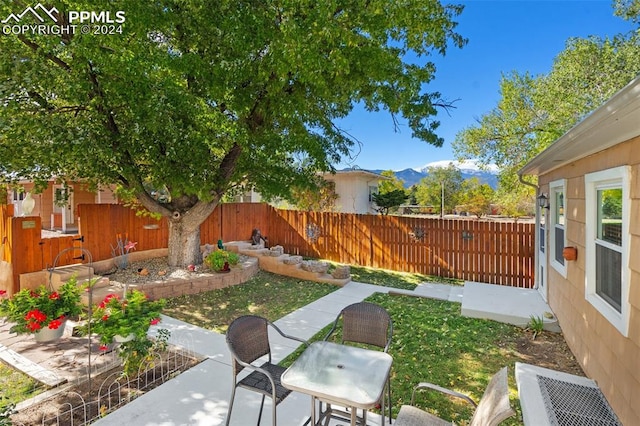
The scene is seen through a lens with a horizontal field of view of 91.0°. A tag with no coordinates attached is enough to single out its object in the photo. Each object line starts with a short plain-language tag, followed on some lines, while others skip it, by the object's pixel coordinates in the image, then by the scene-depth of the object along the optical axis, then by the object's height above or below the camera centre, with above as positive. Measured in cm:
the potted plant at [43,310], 371 -126
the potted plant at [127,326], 319 -122
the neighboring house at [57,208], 1275 +6
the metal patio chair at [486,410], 155 -112
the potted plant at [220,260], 748 -127
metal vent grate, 274 -185
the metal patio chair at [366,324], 303 -114
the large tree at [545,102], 1052 +398
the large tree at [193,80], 494 +229
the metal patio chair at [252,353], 247 -123
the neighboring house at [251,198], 1697 +56
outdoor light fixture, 617 +16
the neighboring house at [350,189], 1631 +103
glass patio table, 200 -118
